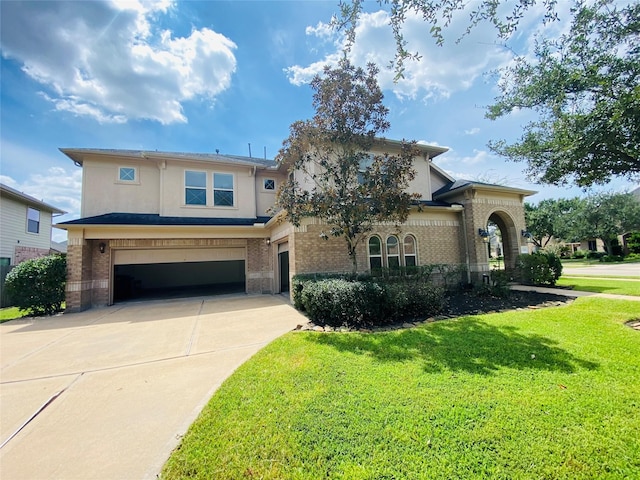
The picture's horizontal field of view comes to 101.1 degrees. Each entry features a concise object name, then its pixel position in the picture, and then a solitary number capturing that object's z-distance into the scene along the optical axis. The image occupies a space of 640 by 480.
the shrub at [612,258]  31.51
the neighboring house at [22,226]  14.71
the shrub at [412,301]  7.27
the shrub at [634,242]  32.60
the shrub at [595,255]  36.53
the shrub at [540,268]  12.30
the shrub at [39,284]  9.90
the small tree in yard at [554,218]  37.12
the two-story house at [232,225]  10.95
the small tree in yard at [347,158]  7.81
